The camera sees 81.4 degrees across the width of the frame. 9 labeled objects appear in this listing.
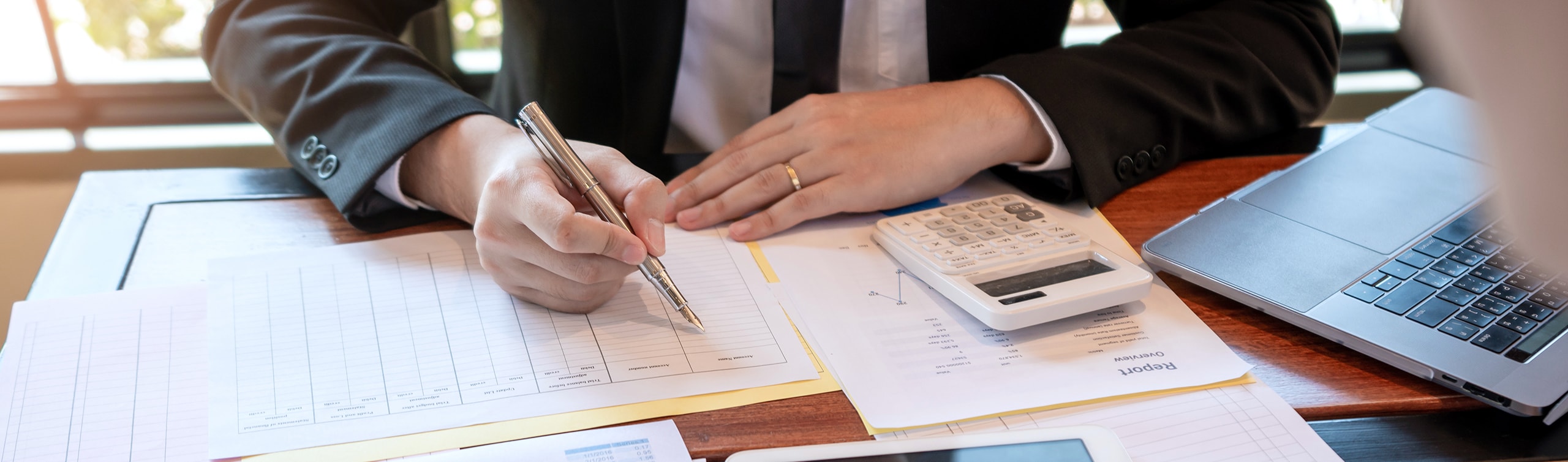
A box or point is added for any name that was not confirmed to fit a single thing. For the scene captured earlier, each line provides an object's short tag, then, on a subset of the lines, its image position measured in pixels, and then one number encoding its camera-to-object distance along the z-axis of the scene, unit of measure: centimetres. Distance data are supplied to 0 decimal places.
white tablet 50
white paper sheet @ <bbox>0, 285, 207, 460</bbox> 54
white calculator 66
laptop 59
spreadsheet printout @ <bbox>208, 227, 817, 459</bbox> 57
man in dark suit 74
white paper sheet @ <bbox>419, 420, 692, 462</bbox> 52
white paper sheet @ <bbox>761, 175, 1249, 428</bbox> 58
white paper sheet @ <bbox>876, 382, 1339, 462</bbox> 54
